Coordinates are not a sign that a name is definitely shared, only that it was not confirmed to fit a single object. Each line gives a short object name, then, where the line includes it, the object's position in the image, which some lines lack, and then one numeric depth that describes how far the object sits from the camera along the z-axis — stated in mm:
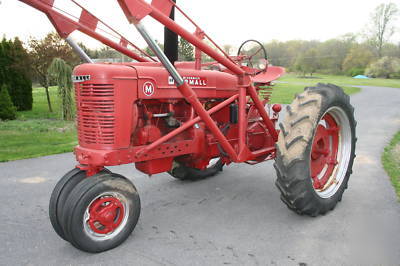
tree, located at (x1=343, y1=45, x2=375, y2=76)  45750
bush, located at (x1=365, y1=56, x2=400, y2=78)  41709
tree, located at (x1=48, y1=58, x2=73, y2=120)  10070
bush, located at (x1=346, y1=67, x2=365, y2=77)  46634
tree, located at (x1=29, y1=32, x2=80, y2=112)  11797
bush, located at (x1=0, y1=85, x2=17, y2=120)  10577
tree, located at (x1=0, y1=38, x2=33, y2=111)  12180
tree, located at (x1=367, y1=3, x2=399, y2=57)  47750
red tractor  2699
